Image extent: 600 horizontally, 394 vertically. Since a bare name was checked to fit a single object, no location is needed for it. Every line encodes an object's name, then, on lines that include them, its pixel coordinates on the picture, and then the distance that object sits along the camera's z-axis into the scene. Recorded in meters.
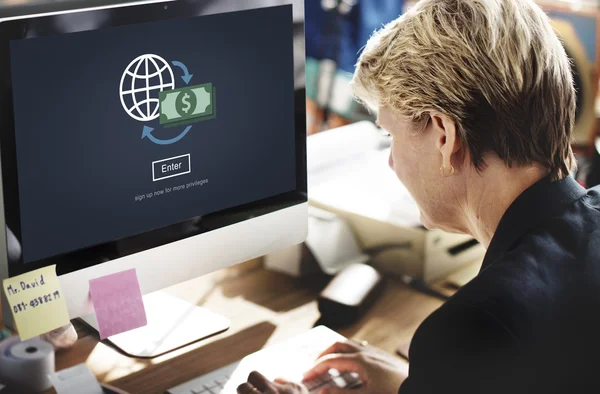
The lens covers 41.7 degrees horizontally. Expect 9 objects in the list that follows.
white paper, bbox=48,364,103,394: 1.15
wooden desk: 1.25
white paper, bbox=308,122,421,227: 1.68
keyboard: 1.18
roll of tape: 1.16
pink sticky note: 1.18
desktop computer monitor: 1.06
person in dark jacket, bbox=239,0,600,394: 0.88
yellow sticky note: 1.08
